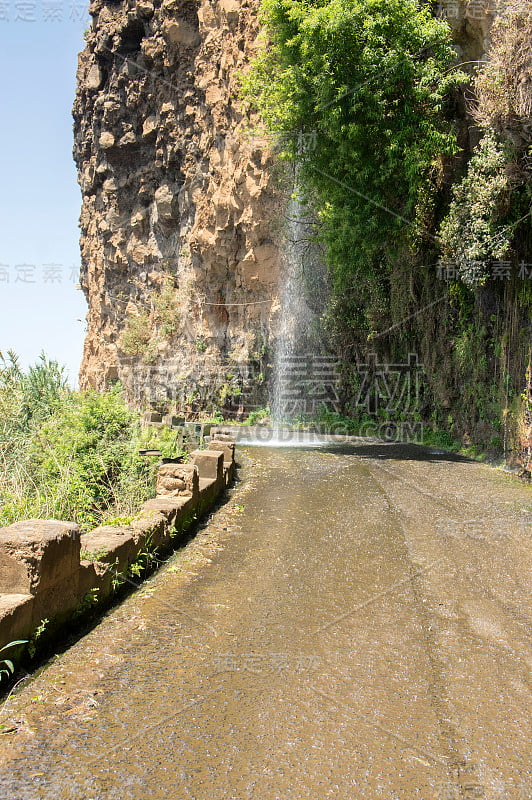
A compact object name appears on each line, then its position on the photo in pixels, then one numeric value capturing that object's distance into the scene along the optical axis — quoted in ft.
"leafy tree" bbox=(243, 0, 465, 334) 37.99
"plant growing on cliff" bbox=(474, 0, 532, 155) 28.32
